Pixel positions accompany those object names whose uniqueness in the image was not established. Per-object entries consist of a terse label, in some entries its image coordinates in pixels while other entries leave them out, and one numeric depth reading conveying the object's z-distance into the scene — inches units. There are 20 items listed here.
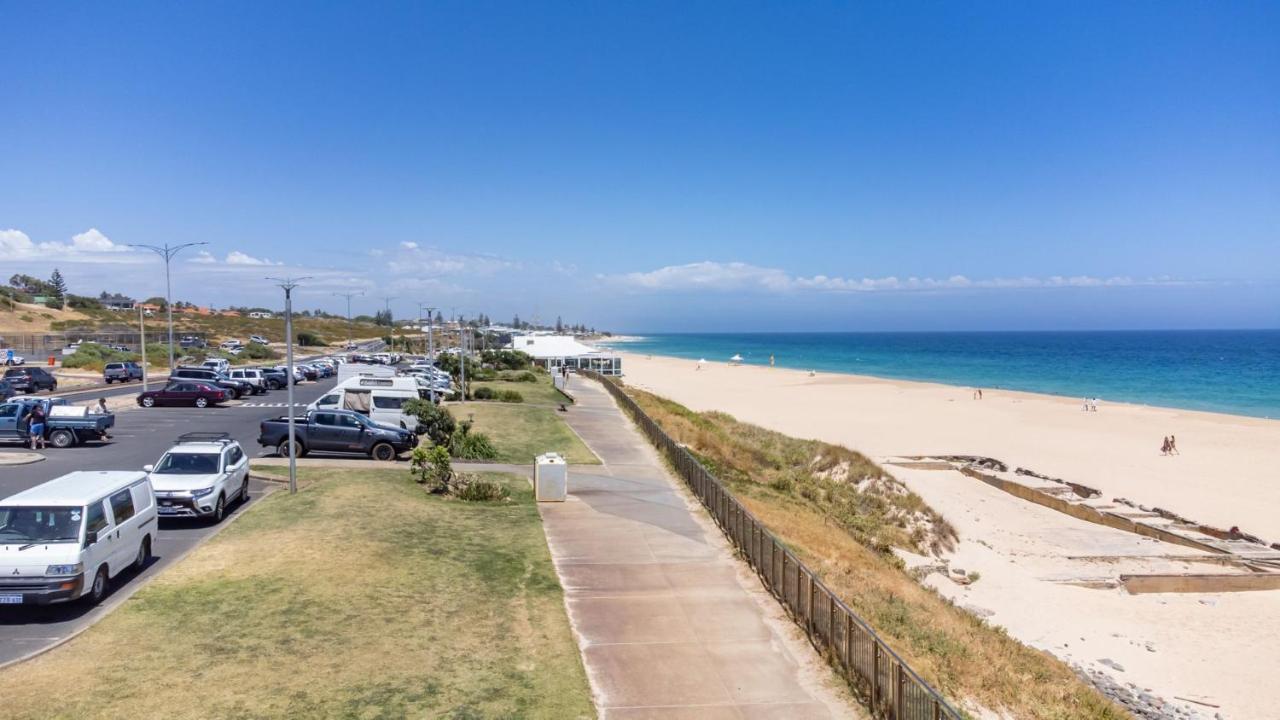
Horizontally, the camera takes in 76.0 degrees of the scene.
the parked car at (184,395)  1562.5
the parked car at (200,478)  650.8
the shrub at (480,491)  813.9
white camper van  1235.9
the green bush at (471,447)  1066.7
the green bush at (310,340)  4533.5
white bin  796.6
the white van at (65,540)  431.8
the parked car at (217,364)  2270.3
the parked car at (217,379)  1747.0
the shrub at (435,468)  843.4
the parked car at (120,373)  2036.2
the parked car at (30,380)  1729.8
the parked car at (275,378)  2046.8
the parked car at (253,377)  1869.2
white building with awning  3186.5
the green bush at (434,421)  1045.8
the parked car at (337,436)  1016.2
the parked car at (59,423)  1046.4
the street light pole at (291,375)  787.4
